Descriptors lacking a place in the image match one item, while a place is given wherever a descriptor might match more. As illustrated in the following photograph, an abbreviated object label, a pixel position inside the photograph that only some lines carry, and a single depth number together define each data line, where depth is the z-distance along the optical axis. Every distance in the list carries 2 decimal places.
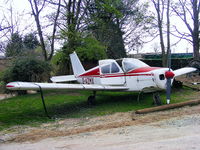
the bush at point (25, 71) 15.36
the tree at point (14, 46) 17.78
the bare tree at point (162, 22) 23.65
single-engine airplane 9.91
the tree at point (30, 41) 22.14
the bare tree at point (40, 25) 19.31
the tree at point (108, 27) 21.41
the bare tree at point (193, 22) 22.70
